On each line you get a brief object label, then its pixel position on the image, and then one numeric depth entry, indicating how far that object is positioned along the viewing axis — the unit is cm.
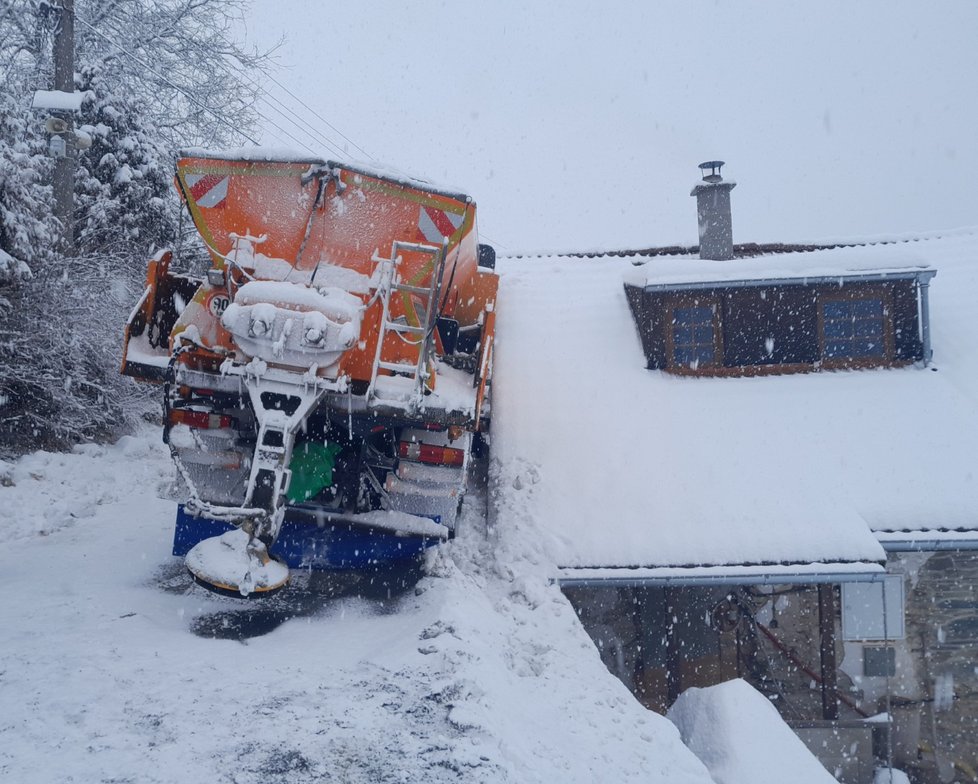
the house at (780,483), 679
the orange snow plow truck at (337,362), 457
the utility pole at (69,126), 1008
